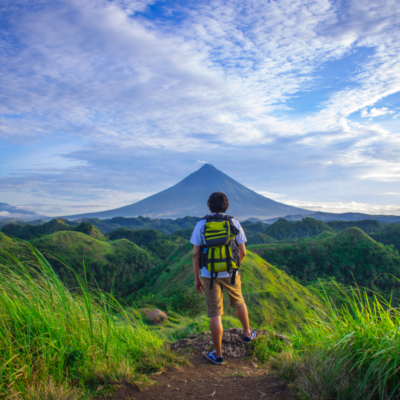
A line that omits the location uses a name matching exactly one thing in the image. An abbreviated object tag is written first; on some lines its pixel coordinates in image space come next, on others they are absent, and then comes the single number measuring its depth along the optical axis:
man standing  3.04
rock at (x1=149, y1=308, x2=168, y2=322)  9.57
